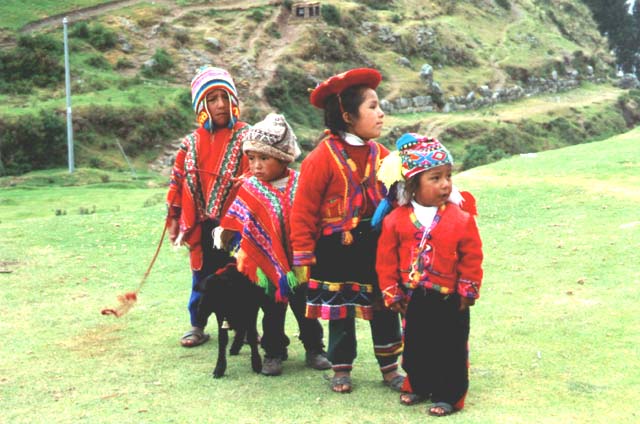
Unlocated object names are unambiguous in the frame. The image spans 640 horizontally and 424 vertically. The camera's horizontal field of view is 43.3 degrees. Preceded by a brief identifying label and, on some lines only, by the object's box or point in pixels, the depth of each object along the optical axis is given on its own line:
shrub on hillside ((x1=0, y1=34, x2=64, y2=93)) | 31.03
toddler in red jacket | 4.52
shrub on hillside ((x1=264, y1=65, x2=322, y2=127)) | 36.34
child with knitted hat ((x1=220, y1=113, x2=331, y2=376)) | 5.30
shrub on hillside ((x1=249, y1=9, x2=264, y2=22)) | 41.50
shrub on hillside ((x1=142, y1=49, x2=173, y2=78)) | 34.53
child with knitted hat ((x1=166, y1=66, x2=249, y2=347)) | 6.06
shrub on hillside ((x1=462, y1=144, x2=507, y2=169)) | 21.19
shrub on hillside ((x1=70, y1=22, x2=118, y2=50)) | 35.38
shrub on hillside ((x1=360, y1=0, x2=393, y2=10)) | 48.62
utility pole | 24.59
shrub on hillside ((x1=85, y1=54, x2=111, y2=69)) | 33.75
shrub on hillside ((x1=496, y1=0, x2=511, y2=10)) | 58.84
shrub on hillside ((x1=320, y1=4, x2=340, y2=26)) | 43.38
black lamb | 5.39
